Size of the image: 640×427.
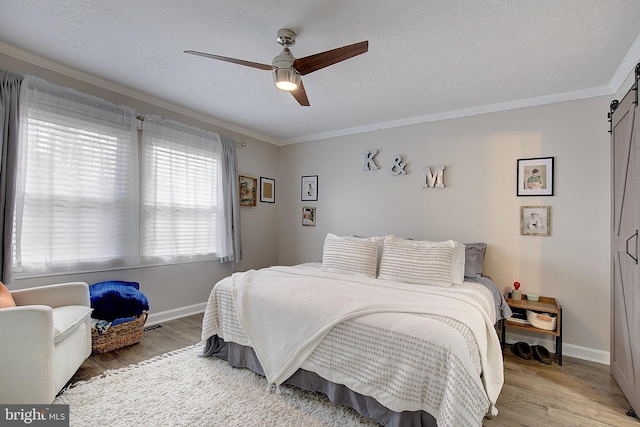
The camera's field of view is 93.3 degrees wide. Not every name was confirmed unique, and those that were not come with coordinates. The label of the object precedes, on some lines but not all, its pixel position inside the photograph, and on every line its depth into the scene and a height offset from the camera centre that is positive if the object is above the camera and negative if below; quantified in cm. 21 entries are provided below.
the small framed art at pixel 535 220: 291 -5
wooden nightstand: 259 -84
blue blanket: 257 -77
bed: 150 -72
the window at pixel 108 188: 247 +24
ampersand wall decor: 371 +59
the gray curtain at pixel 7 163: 225 +37
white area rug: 177 -122
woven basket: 256 -109
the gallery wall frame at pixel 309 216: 448 -4
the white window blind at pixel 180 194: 322 +22
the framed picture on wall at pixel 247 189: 425 +34
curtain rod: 419 +97
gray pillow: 290 -43
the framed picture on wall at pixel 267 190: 459 +36
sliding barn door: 194 -24
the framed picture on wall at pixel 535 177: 291 +38
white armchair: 167 -82
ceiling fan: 182 +95
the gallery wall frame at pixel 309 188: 446 +38
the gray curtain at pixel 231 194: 392 +25
